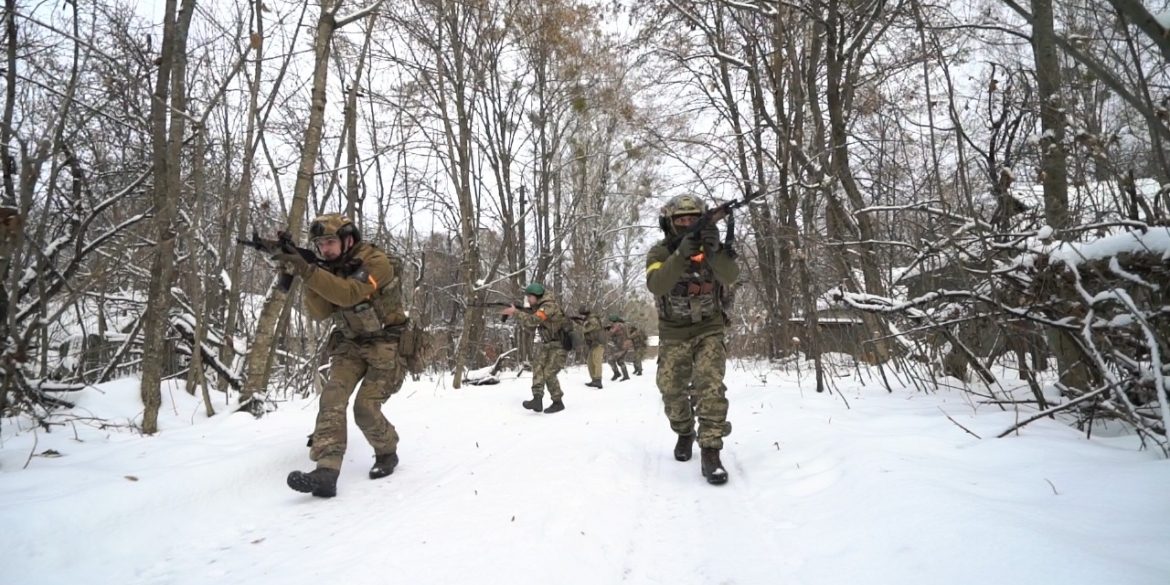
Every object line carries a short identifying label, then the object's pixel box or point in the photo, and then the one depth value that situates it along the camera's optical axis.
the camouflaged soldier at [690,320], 3.54
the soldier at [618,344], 13.91
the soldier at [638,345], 15.23
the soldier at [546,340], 7.52
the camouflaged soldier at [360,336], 3.36
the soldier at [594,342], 11.73
